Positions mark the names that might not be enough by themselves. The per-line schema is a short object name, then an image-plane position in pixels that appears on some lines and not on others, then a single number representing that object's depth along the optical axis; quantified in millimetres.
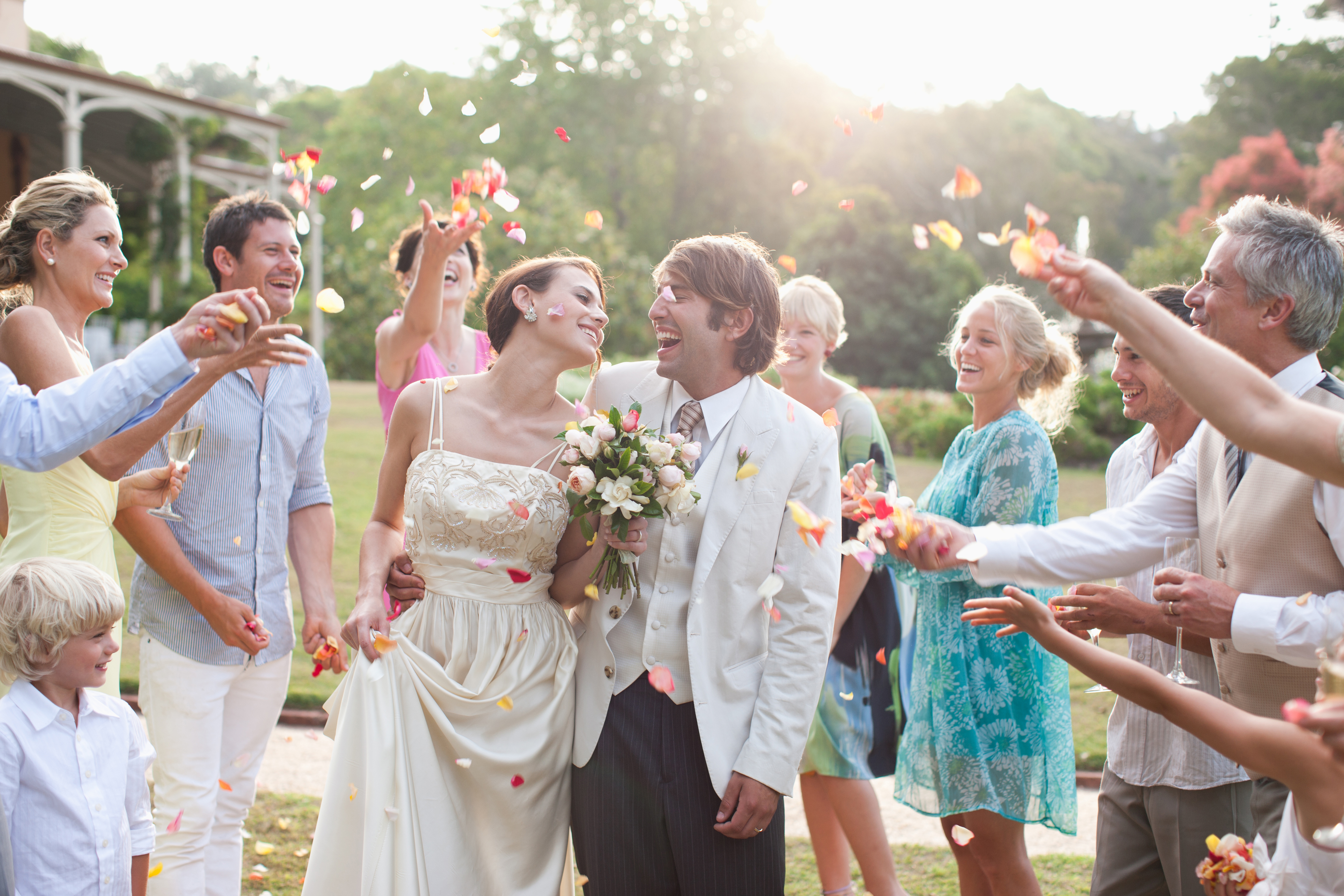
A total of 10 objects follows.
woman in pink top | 3883
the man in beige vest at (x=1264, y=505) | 2414
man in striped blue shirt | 3455
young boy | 2488
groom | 2797
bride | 2875
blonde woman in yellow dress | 3100
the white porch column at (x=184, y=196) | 18828
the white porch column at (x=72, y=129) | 16062
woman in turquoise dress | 3660
